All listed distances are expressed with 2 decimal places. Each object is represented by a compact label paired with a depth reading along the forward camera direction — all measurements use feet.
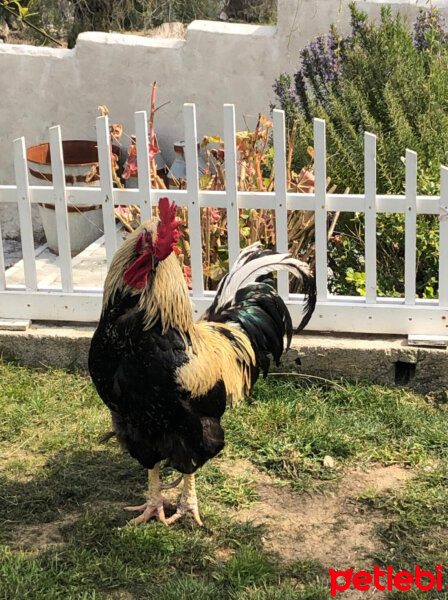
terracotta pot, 23.79
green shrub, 18.16
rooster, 11.95
